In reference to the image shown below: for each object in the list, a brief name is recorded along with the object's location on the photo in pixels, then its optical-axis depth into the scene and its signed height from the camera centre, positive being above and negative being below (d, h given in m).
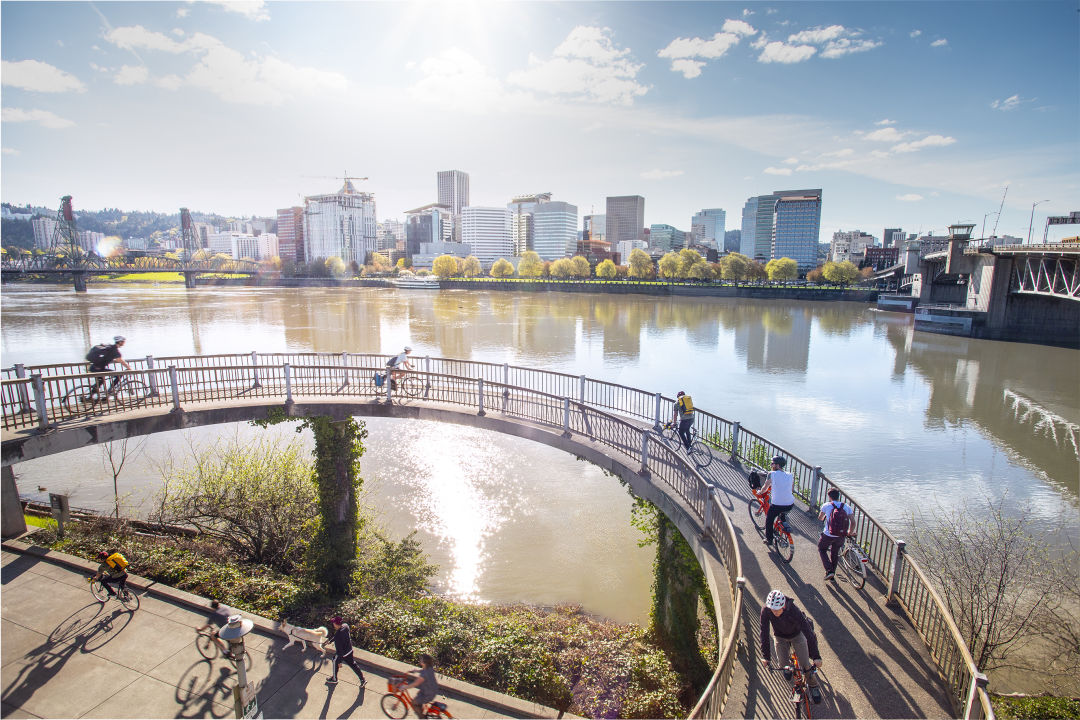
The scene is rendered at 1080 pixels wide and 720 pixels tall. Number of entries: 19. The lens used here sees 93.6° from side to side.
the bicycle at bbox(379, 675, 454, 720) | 7.08 -6.11
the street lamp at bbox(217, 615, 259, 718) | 6.89 -4.99
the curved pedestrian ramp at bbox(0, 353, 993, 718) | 5.14 -3.57
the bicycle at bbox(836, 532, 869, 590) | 6.81 -3.78
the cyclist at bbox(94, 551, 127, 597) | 9.59 -5.56
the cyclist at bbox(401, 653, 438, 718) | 6.91 -5.46
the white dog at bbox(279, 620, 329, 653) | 8.56 -6.01
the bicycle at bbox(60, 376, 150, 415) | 10.67 -2.52
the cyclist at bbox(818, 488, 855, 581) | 6.91 -3.35
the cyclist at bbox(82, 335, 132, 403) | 11.46 -1.82
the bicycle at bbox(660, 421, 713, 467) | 10.73 -3.59
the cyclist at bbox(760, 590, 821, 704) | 5.12 -3.51
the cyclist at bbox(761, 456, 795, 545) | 7.52 -3.07
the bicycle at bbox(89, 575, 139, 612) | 9.71 -6.07
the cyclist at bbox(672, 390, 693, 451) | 11.02 -2.86
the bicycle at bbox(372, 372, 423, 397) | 13.09 -2.69
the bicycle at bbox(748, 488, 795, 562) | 7.41 -3.79
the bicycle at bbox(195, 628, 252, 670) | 8.46 -6.17
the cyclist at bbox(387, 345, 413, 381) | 13.02 -2.19
